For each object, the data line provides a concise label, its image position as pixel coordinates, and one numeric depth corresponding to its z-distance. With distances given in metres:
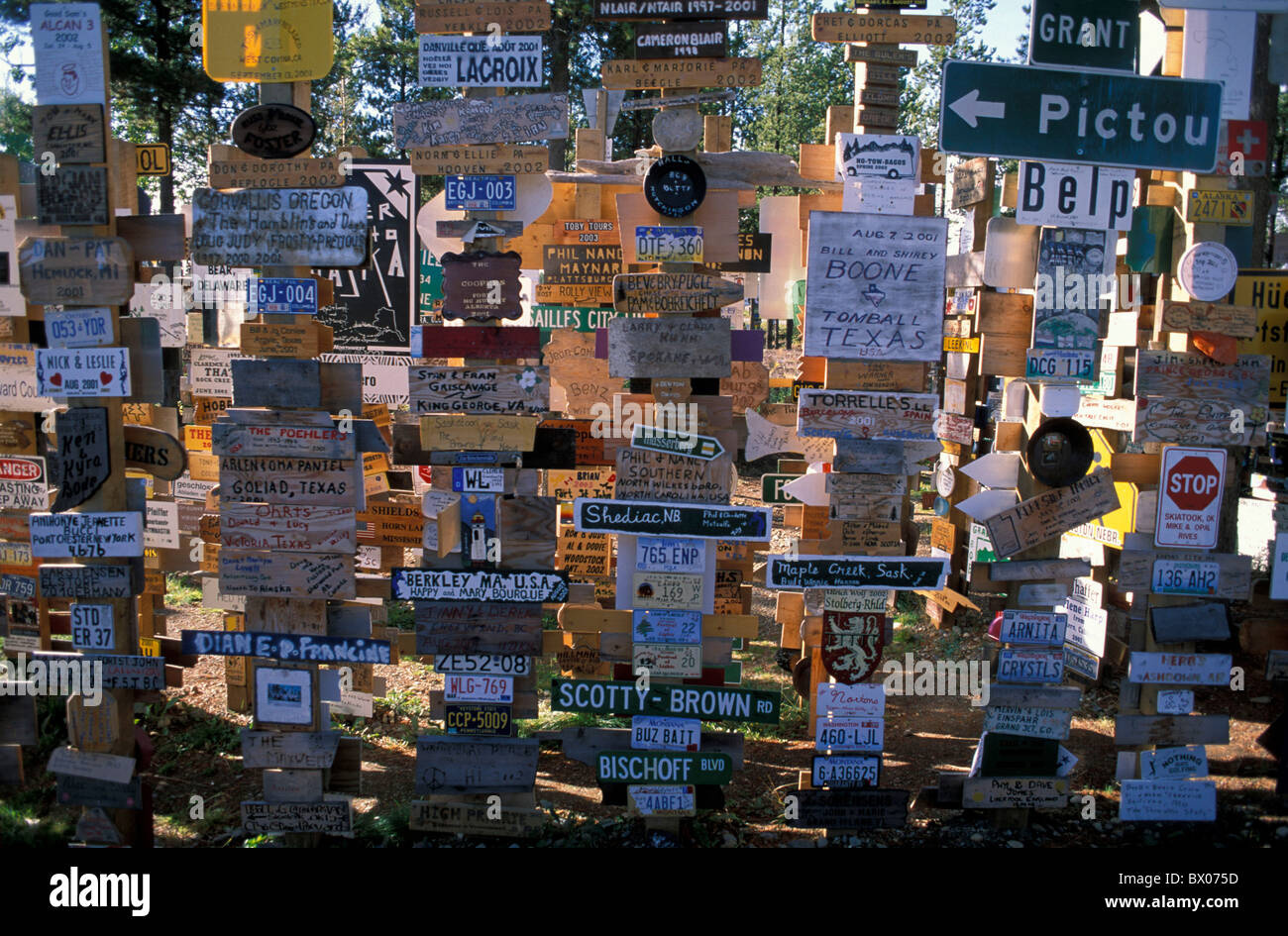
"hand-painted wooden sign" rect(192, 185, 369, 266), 4.38
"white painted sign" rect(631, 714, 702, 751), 4.69
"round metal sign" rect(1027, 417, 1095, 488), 4.66
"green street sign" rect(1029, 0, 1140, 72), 4.40
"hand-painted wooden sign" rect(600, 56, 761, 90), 4.38
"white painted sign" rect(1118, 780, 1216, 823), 4.84
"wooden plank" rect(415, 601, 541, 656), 4.62
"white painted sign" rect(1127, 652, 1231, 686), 4.88
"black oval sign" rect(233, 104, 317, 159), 4.32
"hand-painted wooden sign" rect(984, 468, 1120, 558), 4.70
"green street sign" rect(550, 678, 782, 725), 4.64
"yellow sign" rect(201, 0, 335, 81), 4.29
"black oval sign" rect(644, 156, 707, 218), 4.43
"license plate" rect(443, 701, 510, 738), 4.70
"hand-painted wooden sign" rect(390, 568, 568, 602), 4.58
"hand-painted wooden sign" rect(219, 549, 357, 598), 4.57
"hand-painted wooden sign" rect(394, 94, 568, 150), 4.37
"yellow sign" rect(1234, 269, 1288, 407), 6.56
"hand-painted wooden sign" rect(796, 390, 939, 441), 4.57
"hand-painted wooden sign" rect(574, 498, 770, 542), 4.55
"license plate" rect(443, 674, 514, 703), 4.67
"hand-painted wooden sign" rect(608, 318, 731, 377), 4.53
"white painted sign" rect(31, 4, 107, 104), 4.23
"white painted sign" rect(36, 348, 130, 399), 4.39
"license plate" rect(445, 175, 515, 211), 4.43
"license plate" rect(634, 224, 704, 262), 4.48
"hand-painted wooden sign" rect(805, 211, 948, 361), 4.48
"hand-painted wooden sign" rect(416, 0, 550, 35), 4.33
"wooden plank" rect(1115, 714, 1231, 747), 4.87
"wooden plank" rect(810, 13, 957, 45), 4.55
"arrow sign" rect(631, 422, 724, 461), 4.58
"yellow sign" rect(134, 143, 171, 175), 5.68
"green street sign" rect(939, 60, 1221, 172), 4.38
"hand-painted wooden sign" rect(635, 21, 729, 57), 4.37
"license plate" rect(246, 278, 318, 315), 4.38
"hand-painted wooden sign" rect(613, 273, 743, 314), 4.51
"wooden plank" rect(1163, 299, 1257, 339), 4.67
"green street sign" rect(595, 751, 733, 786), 4.66
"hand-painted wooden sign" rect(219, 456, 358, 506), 4.54
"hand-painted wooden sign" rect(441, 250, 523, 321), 4.46
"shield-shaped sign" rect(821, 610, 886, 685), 4.72
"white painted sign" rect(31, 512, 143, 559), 4.45
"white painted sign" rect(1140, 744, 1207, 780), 4.89
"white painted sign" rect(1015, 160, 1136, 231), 4.50
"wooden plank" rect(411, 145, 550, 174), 4.40
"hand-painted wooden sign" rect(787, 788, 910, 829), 4.70
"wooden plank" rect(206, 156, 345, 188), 4.37
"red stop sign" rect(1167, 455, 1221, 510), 4.78
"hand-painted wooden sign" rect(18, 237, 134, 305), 4.31
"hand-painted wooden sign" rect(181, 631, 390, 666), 4.55
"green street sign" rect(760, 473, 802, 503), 6.10
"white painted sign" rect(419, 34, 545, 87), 4.36
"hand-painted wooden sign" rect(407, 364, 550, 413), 4.52
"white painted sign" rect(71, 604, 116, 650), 4.57
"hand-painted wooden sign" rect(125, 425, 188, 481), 4.57
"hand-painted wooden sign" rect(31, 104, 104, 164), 4.29
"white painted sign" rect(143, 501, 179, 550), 5.96
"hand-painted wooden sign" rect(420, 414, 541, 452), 4.53
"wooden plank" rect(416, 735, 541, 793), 4.62
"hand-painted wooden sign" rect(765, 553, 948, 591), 4.59
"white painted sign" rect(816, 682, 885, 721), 4.73
